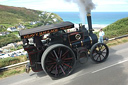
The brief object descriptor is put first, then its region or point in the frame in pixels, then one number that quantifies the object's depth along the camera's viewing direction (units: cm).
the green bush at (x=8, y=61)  656
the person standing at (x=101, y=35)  869
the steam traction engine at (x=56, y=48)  475
